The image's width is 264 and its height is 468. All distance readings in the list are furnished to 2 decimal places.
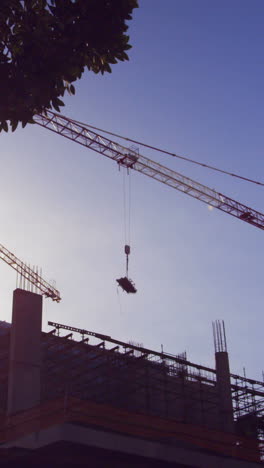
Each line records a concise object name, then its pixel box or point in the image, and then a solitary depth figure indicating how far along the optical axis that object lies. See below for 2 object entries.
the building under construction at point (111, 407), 27.38
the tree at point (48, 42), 9.76
